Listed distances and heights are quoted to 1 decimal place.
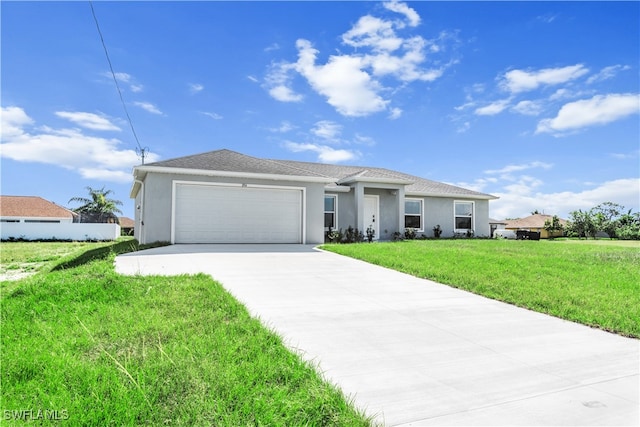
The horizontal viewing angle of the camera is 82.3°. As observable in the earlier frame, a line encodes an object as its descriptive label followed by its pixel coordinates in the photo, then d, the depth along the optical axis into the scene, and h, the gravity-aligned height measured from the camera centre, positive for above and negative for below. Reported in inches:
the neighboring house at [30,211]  1208.8 +51.6
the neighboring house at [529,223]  1616.4 +33.7
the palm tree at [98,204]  1259.8 +76.4
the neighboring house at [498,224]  1589.0 +26.8
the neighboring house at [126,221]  1909.6 +28.4
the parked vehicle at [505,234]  1023.8 -11.8
